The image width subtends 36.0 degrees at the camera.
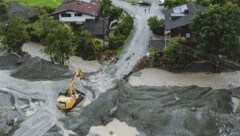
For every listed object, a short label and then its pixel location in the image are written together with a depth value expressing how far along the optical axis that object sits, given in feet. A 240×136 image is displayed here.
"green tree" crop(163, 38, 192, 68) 144.15
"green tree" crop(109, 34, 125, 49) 168.14
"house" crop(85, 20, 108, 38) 179.22
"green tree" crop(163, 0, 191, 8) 199.12
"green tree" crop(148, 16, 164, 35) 180.14
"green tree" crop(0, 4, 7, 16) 204.88
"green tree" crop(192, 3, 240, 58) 136.46
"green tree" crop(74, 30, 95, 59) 159.33
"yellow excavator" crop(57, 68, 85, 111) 116.88
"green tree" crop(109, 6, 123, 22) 194.70
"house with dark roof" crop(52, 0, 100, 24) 189.98
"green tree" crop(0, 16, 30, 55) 156.87
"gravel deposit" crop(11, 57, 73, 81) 139.95
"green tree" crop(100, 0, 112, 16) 197.42
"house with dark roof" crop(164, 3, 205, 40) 159.43
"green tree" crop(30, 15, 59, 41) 163.59
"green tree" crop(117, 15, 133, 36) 181.16
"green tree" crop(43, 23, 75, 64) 142.92
